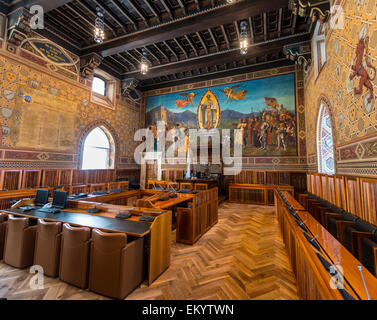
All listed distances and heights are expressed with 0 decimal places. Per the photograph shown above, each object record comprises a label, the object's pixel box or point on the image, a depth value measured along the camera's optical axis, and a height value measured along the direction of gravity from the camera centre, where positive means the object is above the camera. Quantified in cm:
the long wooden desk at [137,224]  259 -82
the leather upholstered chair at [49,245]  270 -118
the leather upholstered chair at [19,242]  293 -124
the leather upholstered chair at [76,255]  246 -121
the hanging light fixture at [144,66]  635 +395
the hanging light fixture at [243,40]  501 +392
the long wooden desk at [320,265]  115 -73
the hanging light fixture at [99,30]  496 +410
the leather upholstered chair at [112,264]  226 -124
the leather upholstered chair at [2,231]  323 -114
